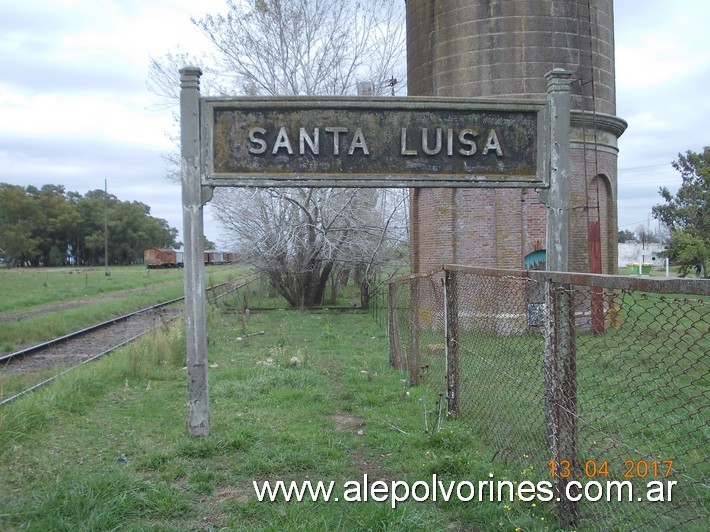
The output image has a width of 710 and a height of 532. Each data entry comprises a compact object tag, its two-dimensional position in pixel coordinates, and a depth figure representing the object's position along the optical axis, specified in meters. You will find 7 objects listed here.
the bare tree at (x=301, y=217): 22.62
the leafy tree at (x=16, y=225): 74.19
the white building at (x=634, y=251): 77.62
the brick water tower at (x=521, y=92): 15.89
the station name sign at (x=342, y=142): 6.19
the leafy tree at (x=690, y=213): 33.10
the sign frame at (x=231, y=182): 6.16
